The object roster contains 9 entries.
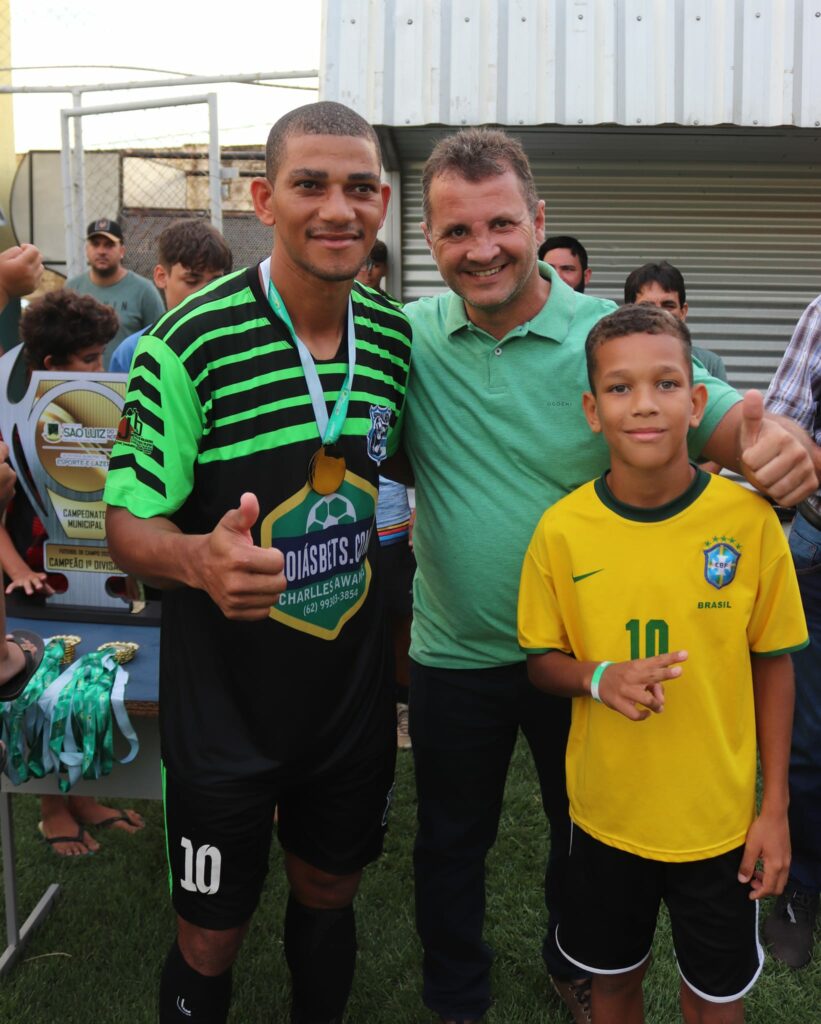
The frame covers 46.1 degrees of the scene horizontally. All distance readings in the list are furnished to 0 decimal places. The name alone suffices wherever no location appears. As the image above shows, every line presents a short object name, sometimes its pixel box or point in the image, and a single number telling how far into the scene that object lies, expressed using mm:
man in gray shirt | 6074
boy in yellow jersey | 1847
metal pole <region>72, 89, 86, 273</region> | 6195
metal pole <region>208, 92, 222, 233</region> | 5836
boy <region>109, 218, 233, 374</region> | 4246
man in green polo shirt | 2092
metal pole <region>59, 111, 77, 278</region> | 6184
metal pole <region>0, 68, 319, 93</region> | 5817
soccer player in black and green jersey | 1820
